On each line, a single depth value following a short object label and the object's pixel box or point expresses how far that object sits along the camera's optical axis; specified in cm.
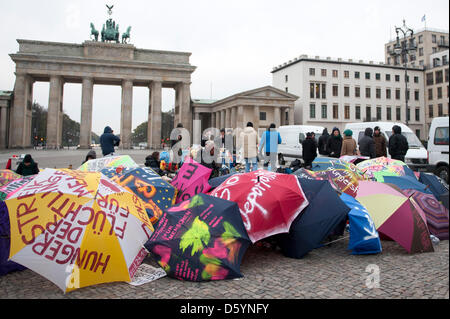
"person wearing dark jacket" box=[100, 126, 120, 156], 1074
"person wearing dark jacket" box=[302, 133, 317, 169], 1206
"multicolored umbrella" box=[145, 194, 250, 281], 360
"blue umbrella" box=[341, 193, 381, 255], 450
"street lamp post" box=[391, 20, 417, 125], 2252
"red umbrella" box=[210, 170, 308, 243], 417
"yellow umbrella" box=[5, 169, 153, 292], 321
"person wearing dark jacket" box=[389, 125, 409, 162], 1031
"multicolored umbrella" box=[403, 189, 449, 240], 522
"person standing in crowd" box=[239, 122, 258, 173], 1135
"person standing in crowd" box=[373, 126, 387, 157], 1108
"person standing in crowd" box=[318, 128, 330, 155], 1390
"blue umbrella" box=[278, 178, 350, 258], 438
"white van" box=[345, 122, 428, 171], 1295
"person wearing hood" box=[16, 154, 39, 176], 830
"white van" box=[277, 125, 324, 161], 2148
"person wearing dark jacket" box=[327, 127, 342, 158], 1228
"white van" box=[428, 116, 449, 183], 1117
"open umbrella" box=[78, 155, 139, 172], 720
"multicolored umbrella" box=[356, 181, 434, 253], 453
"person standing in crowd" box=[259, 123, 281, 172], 1155
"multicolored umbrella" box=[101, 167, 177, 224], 520
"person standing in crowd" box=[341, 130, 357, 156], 1106
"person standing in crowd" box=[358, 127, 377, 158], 1064
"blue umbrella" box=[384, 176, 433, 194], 621
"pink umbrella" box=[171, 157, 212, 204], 580
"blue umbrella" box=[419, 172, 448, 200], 683
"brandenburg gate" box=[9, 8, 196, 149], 4541
